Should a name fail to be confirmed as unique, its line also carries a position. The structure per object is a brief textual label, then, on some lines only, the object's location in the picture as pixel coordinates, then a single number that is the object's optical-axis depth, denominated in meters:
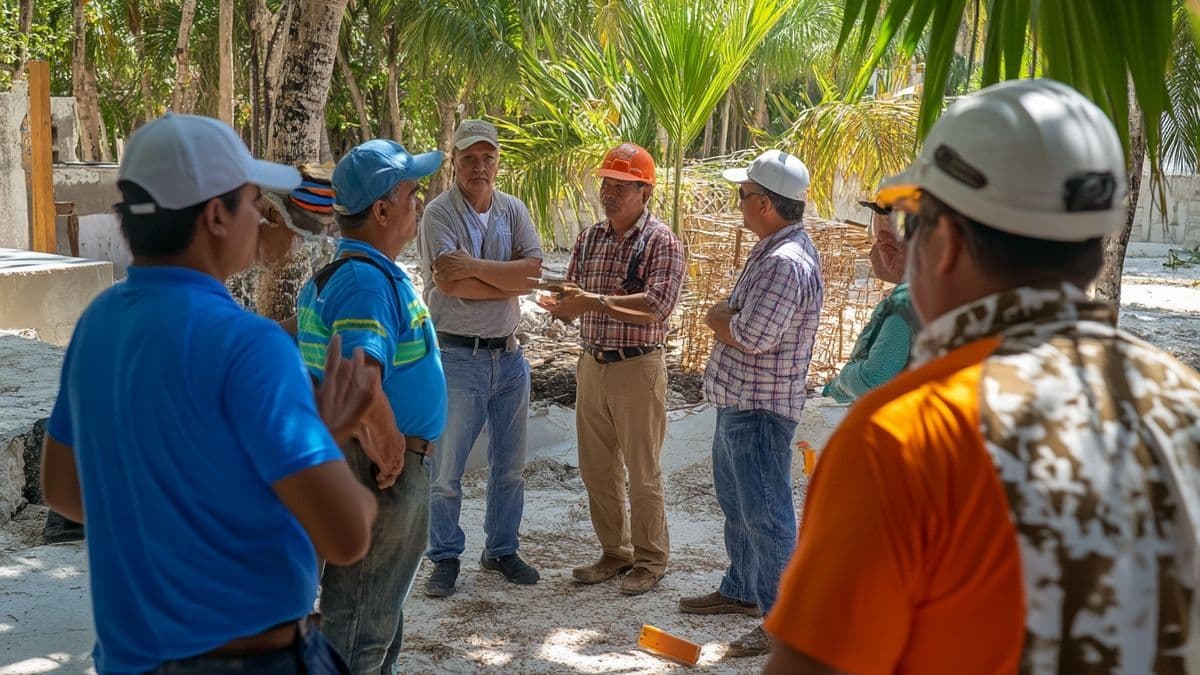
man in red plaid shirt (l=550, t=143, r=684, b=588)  5.39
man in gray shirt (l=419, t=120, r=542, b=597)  5.38
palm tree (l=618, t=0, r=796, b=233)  8.16
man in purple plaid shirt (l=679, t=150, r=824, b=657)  4.71
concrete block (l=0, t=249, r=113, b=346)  8.36
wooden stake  11.27
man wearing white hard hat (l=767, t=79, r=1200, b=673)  1.36
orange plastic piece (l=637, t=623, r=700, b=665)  4.71
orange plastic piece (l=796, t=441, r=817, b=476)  5.32
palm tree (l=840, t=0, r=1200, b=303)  2.10
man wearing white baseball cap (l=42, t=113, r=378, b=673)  1.93
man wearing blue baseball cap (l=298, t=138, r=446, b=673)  3.17
